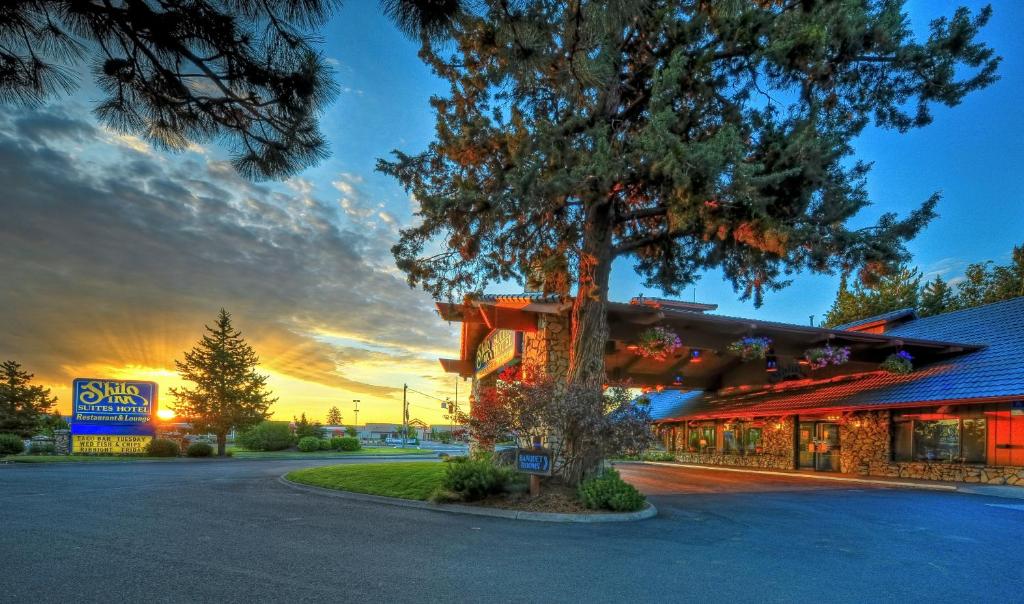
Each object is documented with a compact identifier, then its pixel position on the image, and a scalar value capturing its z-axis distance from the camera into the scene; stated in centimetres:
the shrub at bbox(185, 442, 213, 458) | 2847
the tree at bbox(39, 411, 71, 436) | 4639
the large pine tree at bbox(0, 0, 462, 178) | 406
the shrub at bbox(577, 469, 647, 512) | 1013
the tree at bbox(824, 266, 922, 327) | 3725
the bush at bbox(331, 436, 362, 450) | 3862
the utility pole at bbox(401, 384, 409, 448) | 5503
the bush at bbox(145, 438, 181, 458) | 2755
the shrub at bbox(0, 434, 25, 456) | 2519
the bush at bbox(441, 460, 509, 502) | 1072
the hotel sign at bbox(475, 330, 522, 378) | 1740
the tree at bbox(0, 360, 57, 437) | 3788
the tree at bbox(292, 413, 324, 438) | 4183
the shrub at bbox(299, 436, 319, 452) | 3619
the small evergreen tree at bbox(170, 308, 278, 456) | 3125
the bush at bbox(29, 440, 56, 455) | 2708
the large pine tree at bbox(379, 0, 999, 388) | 991
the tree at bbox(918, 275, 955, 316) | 3678
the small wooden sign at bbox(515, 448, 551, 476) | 1065
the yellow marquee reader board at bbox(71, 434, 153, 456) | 2678
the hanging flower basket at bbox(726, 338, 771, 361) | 1666
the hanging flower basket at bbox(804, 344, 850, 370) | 1808
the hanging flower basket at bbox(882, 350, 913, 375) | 1884
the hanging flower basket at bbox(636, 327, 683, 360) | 1441
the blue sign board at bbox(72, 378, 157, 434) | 2708
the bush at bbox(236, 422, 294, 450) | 3722
